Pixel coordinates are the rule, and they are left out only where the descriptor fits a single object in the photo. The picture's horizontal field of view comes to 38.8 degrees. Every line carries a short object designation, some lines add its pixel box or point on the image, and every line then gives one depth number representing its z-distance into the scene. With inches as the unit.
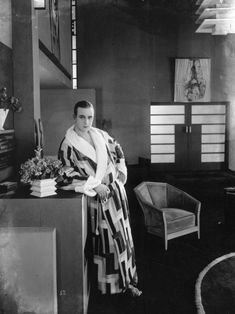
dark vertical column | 97.4
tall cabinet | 313.0
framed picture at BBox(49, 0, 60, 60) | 159.2
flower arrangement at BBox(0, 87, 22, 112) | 89.0
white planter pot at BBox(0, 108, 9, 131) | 90.7
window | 292.0
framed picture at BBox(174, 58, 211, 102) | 302.2
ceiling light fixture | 255.8
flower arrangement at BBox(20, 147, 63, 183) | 77.4
